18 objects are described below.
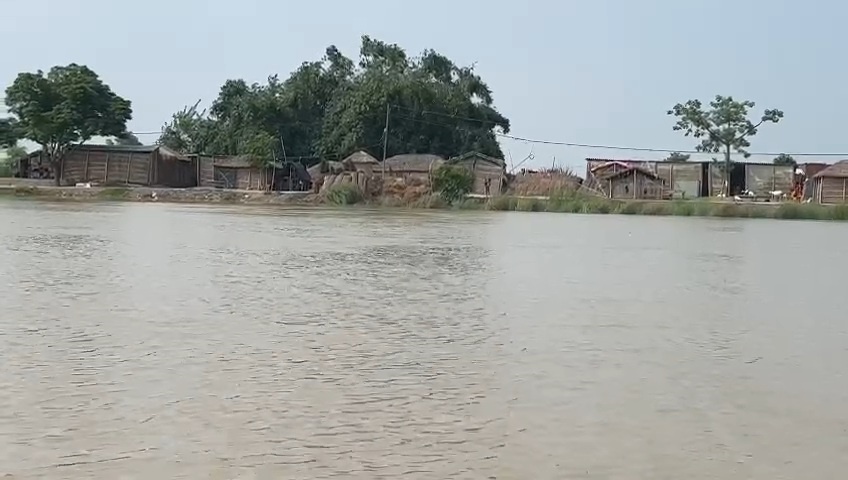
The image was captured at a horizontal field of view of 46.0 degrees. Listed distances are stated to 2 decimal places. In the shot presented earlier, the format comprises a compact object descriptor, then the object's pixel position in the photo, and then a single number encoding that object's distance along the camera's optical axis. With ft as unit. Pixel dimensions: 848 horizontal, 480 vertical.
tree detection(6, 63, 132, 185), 139.85
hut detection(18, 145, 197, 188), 150.30
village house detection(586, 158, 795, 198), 168.35
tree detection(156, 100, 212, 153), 176.65
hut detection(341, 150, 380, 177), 152.35
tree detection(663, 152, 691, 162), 177.75
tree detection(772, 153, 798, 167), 179.63
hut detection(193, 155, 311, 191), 154.71
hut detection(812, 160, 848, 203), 146.30
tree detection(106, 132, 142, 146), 172.78
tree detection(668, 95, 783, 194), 180.65
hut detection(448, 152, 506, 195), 149.59
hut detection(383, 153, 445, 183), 147.74
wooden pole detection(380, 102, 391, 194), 135.54
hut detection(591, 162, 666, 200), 152.35
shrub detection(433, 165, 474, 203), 130.21
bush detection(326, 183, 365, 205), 132.57
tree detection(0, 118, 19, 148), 144.56
